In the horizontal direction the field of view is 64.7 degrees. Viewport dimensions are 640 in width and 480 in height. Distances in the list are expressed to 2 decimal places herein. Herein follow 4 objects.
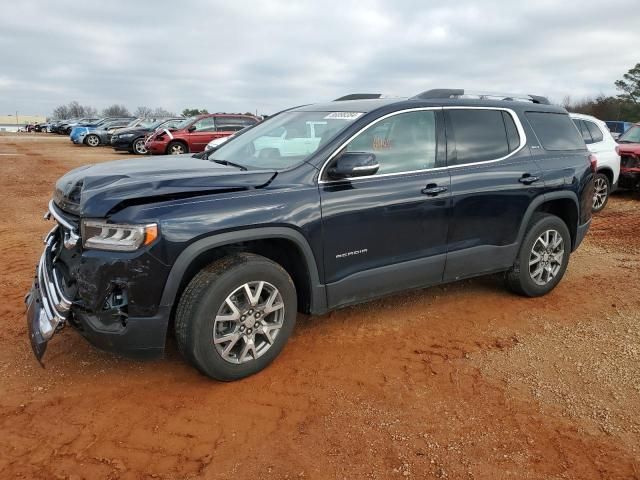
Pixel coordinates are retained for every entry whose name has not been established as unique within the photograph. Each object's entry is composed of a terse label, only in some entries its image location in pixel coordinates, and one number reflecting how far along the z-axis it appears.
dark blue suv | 3.01
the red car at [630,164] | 10.75
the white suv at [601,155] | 9.67
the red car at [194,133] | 18.00
